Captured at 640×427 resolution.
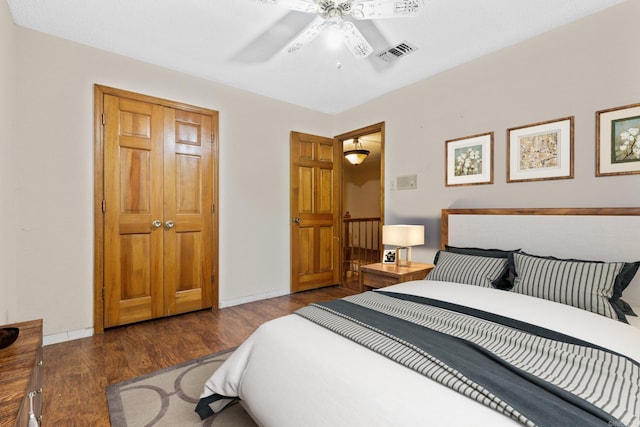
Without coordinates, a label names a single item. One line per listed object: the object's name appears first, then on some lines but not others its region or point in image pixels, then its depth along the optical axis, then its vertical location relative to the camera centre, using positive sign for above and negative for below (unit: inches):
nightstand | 113.0 -24.0
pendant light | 222.4 +43.6
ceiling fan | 72.6 +51.5
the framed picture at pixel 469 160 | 110.7 +20.7
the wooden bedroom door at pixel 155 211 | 110.5 +0.6
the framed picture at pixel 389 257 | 129.4 -19.4
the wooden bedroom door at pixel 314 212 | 161.0 +0.5
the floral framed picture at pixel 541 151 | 92.0 +20.5
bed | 35.7 -21.9
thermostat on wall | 135.0 +14.4
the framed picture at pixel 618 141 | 79.9 +20.3
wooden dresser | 33.4 -21.9
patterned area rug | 62.9 -44.3
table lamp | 117.6 -9.4
